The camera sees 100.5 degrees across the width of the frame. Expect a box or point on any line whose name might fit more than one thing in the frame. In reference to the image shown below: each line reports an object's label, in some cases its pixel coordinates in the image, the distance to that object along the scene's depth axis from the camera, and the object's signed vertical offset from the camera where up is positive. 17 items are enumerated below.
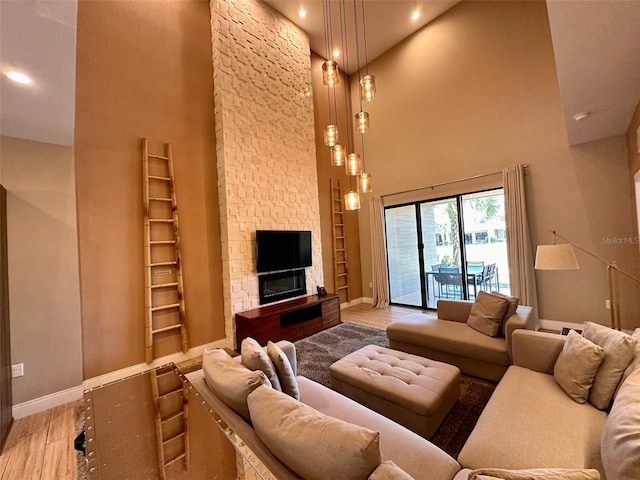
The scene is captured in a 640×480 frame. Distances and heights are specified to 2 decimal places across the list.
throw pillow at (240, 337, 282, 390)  1.52 -0.65
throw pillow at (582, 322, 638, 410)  1.45 -0.75
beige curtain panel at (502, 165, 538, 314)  4.02 -0.04
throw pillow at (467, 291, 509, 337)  2.65 -0.77
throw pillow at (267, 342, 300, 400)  1.59 -0.75
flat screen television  4.14 +0.01
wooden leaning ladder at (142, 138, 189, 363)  3.26 +0.05
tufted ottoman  1.79 -1.03
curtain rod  4.44 +1.08
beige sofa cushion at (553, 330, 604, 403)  1.54 -0.79
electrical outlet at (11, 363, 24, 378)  2.46 -0.98
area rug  1.91 -1.37
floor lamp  2.25 -0.21
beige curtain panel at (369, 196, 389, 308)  5.79 -0.27
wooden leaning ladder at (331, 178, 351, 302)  5.75 +0.09
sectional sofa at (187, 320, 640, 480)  0.84 -0.84
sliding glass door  4.59 -0.14
